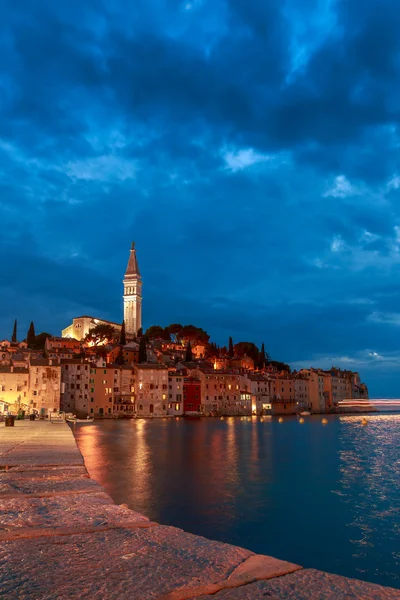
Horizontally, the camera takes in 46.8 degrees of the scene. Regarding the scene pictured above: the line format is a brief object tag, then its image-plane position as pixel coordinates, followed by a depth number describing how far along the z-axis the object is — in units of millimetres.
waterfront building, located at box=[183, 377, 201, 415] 94419
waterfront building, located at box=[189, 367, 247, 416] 96500
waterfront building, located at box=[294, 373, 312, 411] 115562
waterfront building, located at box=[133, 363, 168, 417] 88125
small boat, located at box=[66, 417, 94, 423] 71294
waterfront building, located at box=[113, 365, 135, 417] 86000
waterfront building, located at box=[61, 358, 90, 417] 81500
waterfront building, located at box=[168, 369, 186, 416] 91438
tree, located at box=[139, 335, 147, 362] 106375
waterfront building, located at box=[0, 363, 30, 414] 70775
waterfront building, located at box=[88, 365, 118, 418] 83812
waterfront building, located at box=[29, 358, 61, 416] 72438
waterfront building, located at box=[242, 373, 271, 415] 103312
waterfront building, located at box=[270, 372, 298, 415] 107688
